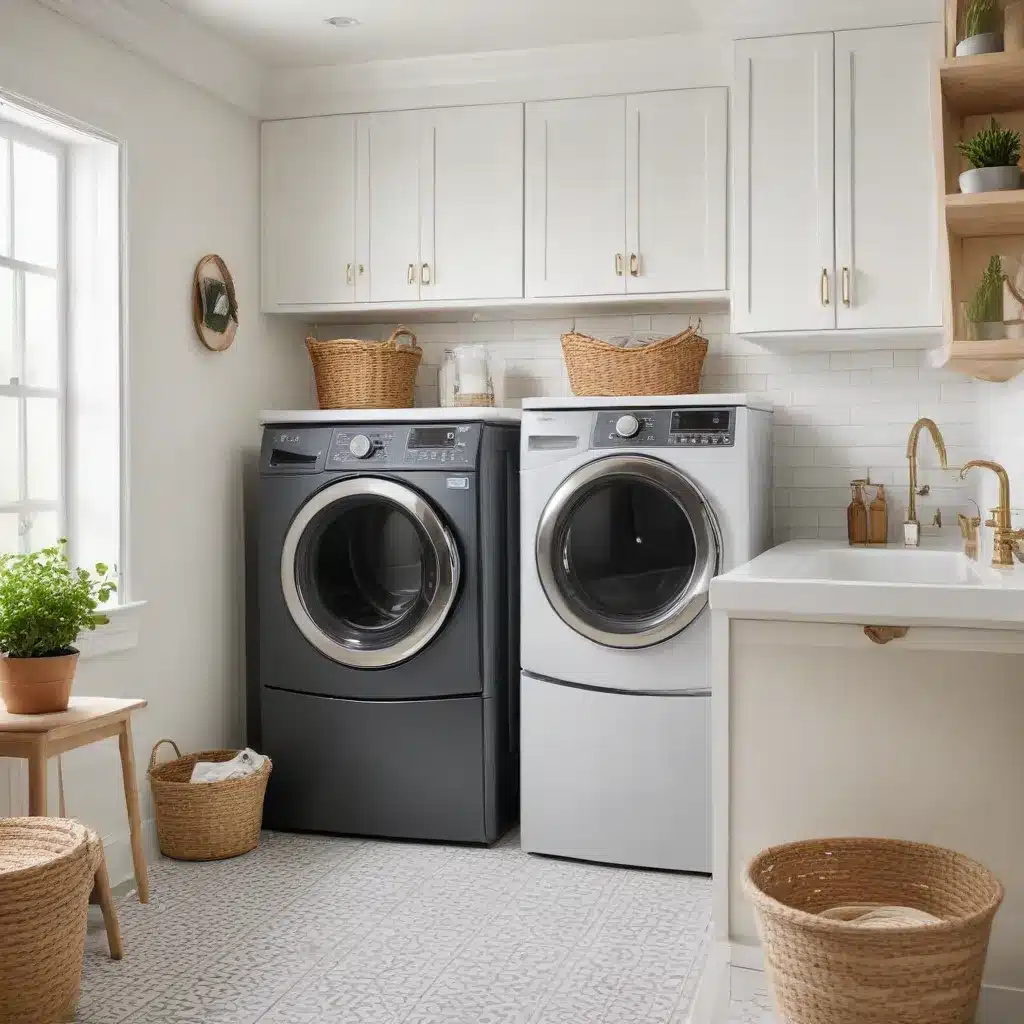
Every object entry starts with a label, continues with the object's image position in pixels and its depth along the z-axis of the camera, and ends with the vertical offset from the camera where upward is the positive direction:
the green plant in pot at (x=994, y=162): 2.57 +0.68
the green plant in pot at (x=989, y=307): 2.65 +0.39
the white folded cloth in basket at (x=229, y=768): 3.54 -0.84
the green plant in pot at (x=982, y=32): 2.64 +0.98
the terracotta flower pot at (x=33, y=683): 2.77 -0.45
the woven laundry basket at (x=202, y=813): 3.47 -0.95
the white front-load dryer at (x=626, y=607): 3.45 -0.36
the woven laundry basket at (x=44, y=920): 2.29 -0.84
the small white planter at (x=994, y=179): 2.57 +0.65
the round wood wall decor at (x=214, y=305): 3.74 +0.57
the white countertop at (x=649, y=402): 3.47 +0.24
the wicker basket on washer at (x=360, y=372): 3.97 +0.37
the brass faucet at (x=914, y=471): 3.64 +0.04
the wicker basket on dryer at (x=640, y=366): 3.69 +0.36
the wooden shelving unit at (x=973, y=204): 2.61 +0.59
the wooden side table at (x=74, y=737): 2.67 -0.58
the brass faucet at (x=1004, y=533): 2.73 -0.11
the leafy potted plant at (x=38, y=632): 2.77 -0.34
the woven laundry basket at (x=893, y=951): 2.15 -0.83
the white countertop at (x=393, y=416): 3.68 +0.21
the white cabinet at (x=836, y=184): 3.48 +0.87
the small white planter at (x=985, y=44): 2.64 +0.95
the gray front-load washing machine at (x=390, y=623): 3.65 -0.43
